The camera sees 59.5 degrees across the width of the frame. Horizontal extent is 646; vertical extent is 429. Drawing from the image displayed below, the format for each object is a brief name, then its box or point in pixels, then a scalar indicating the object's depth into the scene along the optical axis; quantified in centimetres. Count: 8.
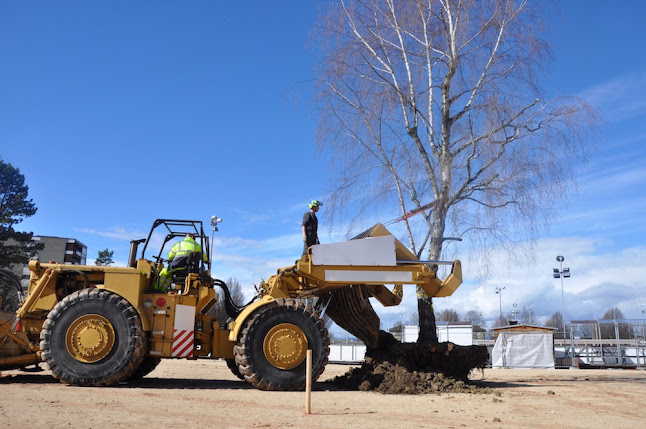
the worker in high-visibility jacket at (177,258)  1042
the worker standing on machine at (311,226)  1123
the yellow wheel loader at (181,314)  945
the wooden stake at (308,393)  734
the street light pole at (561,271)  3748
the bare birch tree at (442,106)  1354
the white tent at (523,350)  2450
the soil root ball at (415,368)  1042
